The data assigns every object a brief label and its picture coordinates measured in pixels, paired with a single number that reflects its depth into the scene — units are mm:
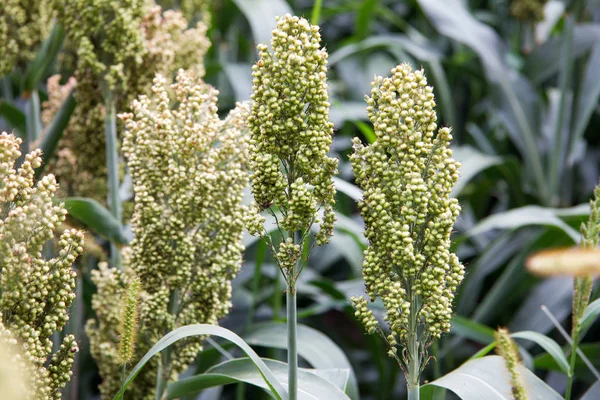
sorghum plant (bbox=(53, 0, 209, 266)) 2136
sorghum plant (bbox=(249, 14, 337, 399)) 1858
